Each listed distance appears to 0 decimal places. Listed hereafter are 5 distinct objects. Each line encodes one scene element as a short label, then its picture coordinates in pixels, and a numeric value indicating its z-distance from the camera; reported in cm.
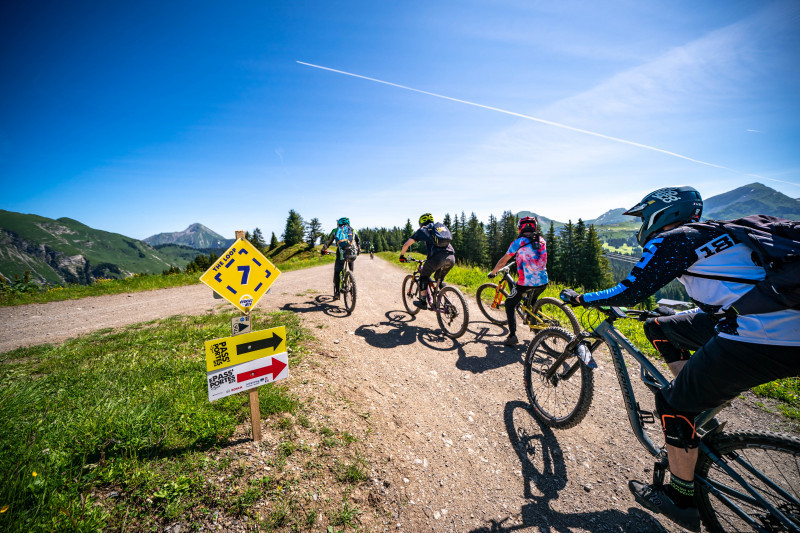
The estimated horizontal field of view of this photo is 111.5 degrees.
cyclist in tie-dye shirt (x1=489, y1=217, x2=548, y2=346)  637
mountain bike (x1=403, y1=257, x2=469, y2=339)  691
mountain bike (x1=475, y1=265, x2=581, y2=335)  654
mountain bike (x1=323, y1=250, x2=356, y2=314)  885
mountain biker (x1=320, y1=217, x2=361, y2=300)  940
